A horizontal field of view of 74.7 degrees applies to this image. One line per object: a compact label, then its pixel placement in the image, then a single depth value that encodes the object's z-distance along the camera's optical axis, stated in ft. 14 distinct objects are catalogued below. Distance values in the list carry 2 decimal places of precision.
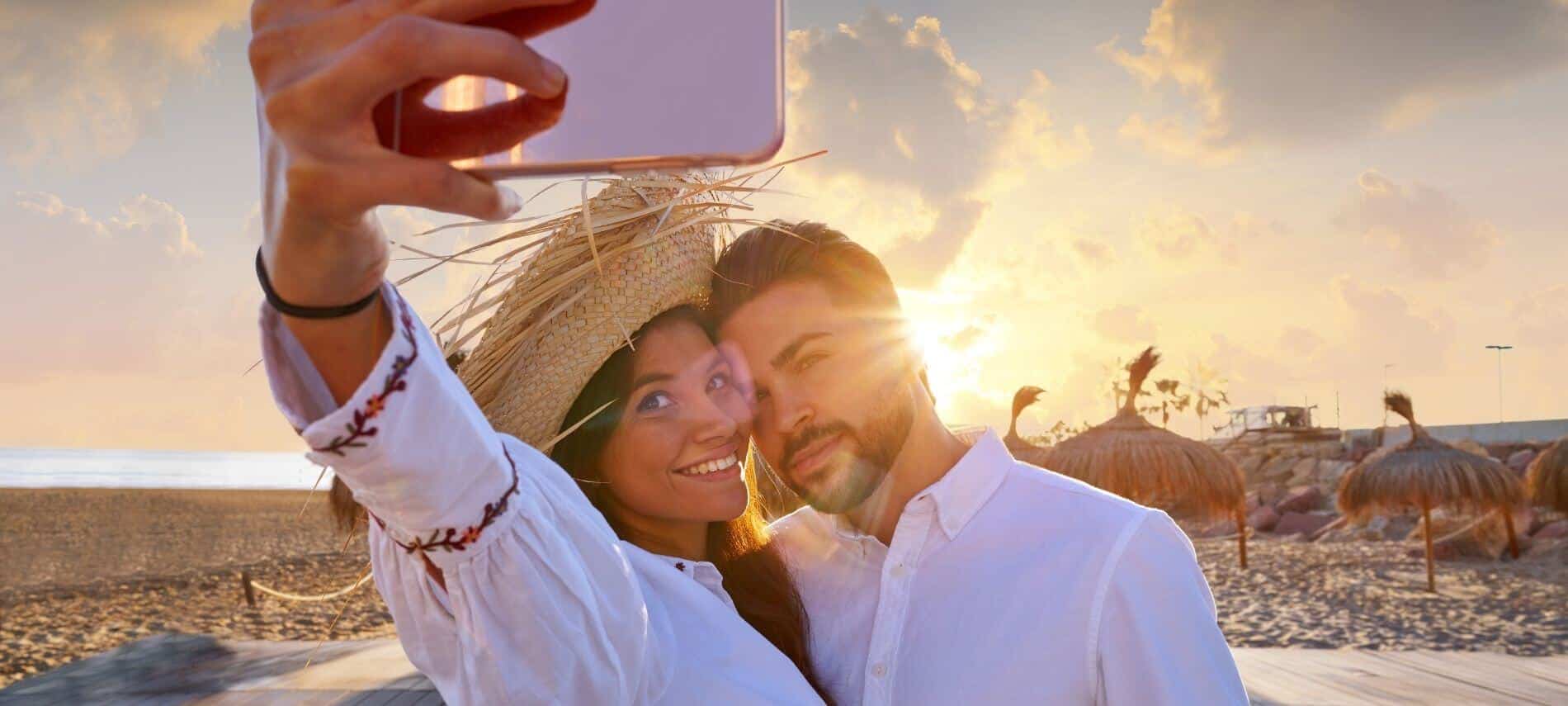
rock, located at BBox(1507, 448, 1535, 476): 76.74
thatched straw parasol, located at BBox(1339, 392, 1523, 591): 45.14
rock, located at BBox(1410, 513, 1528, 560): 54.85
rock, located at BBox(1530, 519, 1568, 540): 55.52
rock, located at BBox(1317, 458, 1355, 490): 92.43
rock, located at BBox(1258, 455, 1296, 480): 102.73
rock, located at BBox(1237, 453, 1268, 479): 108.37
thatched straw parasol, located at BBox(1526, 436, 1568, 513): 52.37
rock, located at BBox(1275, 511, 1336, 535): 71.82
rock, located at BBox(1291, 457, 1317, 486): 97.35
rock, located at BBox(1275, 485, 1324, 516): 77.56
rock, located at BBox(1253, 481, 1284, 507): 83.51
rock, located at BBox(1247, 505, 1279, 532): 75.25
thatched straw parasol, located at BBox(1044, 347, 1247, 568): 41.29
